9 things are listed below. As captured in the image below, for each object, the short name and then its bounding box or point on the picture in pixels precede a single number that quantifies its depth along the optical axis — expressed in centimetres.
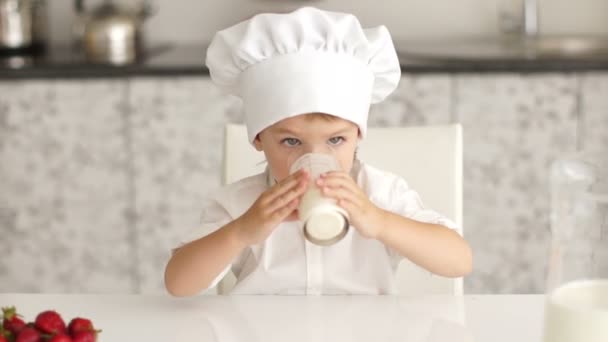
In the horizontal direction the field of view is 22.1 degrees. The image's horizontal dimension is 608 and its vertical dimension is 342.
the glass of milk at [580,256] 186
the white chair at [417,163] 252
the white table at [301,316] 208
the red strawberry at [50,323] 185
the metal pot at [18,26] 395
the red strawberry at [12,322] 184
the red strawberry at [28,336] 182
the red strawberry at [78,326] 186
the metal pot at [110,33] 385
